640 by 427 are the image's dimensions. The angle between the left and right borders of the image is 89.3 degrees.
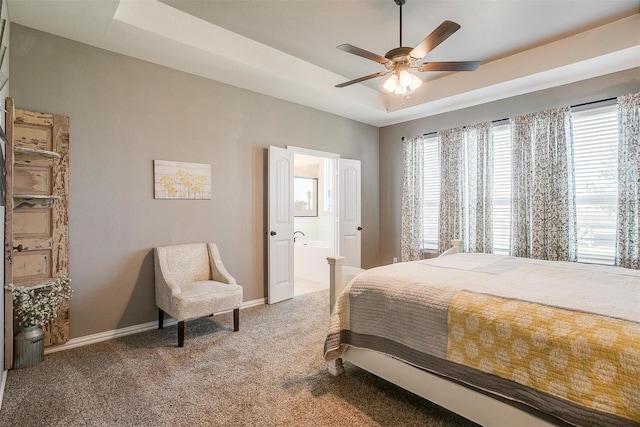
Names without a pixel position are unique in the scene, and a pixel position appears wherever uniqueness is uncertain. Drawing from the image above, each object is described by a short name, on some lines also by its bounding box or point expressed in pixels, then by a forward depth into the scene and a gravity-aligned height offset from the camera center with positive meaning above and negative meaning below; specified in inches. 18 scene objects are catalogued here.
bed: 50.3 -24.3
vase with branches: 95.7 -31.3
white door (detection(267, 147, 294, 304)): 164.4 -6.3
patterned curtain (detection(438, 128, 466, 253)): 182.7 +14.0
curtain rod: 137.3 +47.6
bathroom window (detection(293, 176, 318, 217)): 272.1 +14.3
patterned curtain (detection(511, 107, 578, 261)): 145.5 +11.3
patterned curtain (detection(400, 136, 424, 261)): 202.7 +7.9
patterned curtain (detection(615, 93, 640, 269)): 129.1 +11.6
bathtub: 216.1 -33.3
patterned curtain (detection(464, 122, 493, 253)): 171.2 +13.2
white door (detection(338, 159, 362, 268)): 202.8 +1.1
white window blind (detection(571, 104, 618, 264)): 137.2 +13.6
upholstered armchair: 113.5 -27.8
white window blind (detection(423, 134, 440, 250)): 197.5 +13.0
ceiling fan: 94.8 +46.6
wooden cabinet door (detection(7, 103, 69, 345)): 101.6 +3.4
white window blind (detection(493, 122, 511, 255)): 167.3 +12.6
